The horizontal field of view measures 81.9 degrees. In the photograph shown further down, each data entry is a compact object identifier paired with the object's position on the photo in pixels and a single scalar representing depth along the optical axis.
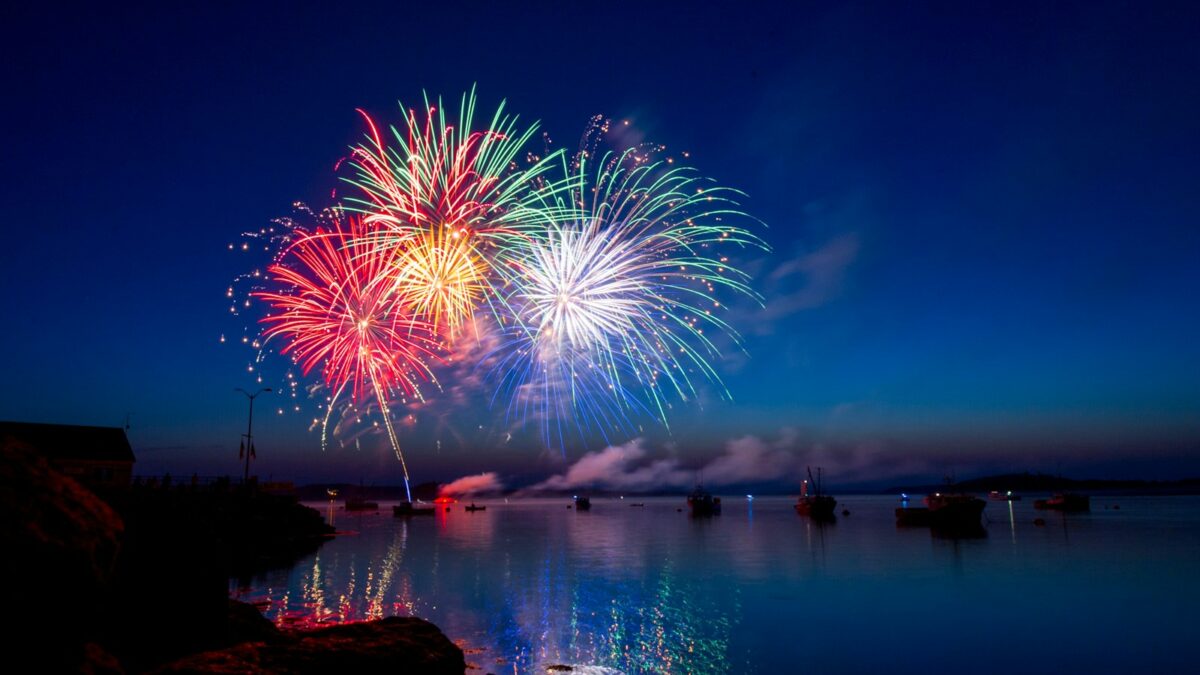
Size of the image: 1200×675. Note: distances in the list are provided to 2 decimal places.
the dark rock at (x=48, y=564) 10.17
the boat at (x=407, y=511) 171.75
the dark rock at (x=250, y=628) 18.77
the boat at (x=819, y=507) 140.85
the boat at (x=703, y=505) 172.75
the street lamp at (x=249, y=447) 70.71
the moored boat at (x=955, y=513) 104.75
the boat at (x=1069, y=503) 166.50
